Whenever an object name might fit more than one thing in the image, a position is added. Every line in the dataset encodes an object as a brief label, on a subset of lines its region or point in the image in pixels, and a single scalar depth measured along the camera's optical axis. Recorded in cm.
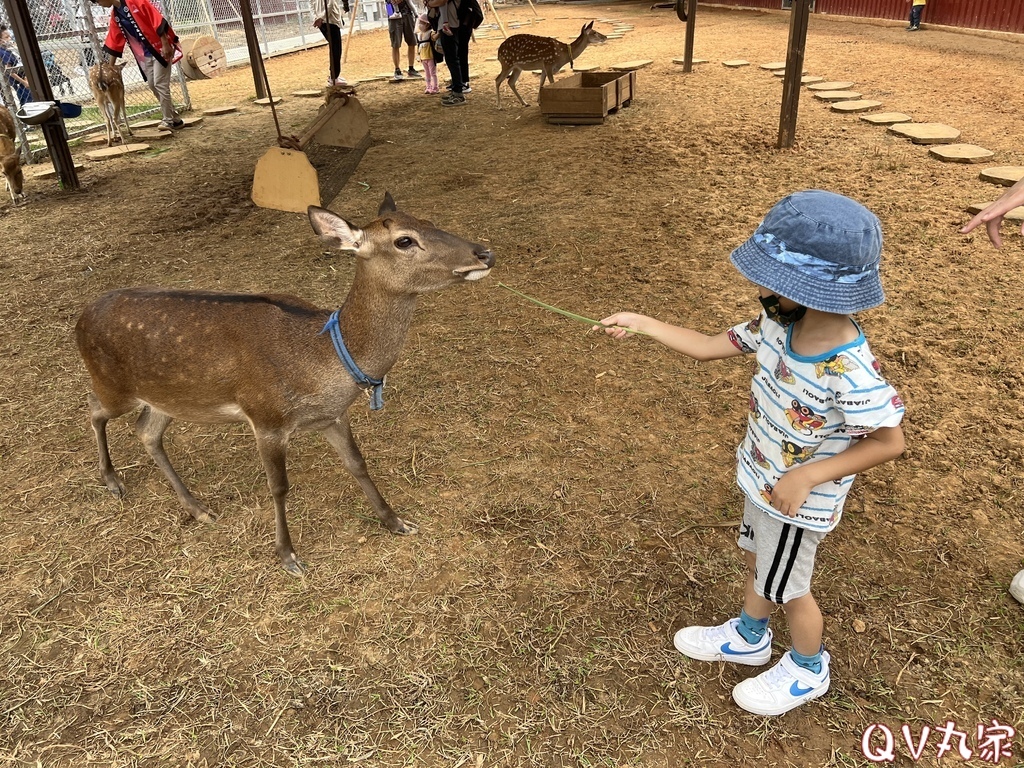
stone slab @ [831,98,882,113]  837
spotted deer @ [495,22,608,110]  1017
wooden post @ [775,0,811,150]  689
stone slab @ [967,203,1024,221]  510
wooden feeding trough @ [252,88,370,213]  654
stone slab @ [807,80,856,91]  943
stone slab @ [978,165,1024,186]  574
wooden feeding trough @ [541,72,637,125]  891
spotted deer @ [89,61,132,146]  934
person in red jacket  983
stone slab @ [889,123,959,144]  693
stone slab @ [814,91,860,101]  894
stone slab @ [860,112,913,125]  773
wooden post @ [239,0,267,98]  965
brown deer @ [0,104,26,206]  734
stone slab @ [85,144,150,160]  927
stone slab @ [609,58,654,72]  1251
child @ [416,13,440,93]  1115
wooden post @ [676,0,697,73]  1077
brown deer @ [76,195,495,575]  259
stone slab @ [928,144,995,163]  634
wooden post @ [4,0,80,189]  731
